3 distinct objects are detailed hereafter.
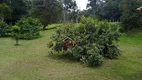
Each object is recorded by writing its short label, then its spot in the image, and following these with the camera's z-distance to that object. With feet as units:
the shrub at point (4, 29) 33.66
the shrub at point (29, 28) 32.67
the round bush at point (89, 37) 18.48
